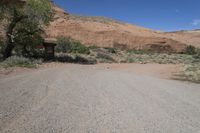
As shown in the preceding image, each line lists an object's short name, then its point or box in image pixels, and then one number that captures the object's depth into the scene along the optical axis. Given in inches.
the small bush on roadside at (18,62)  308.9
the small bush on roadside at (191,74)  280.2
